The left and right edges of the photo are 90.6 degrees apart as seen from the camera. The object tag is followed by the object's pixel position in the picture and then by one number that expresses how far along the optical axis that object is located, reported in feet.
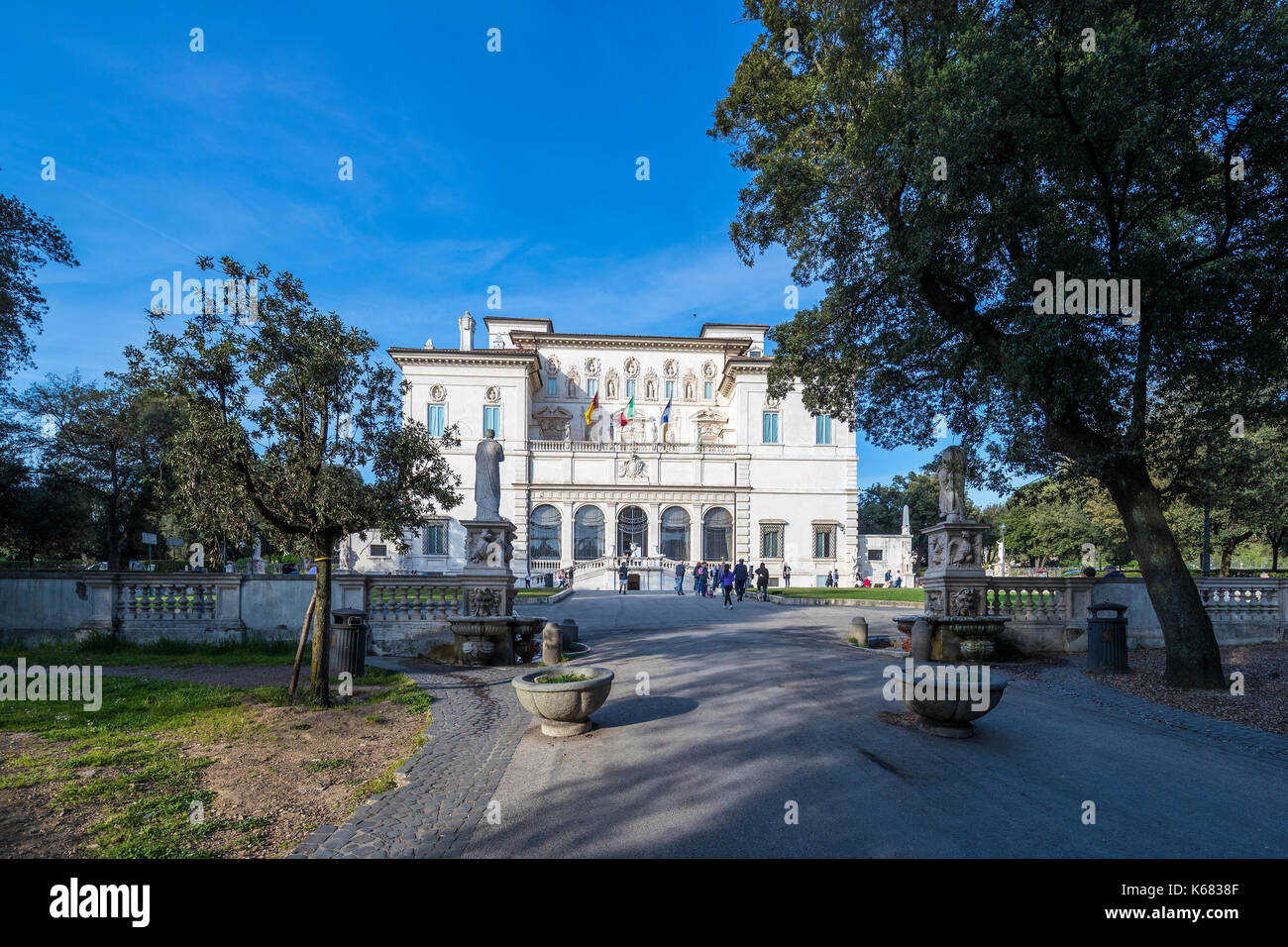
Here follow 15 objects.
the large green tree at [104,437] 99.50
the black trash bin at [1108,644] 36.11
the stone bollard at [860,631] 46.96
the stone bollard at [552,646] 36.24
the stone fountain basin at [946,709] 21.21
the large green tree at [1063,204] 28.91
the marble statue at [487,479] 44.32
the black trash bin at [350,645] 33.12
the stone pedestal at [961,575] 42.52
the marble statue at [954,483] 44.01
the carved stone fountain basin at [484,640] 39.17
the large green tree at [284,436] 25.34
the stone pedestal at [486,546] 43.80
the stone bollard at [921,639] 38.68
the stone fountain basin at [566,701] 22.25
